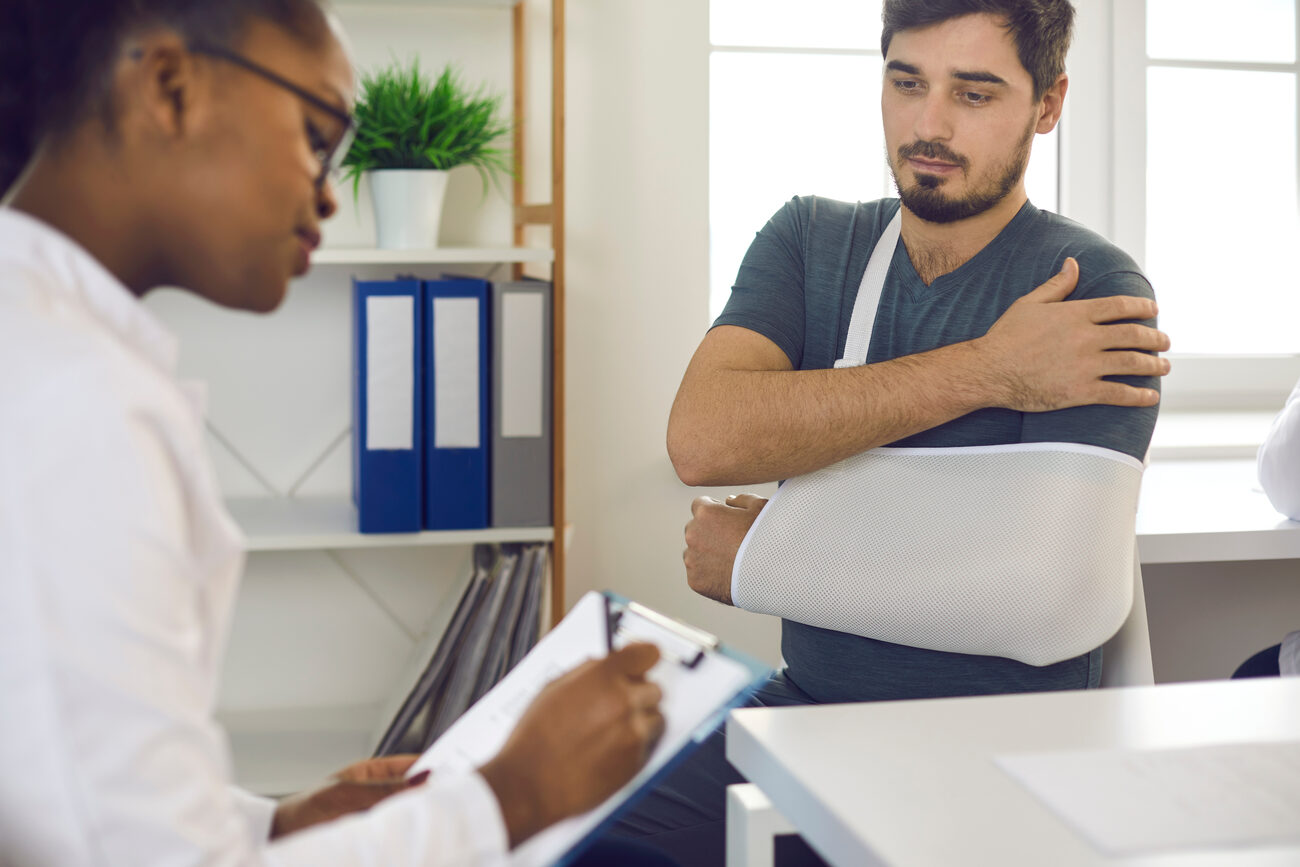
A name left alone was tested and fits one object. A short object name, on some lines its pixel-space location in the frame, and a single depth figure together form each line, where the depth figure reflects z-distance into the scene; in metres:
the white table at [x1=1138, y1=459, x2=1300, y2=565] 1.40
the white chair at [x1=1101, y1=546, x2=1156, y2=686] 1.15
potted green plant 1.58
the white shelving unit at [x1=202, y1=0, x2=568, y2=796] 1.78
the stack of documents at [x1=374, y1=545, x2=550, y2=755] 1.60
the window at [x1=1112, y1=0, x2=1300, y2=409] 2.06
